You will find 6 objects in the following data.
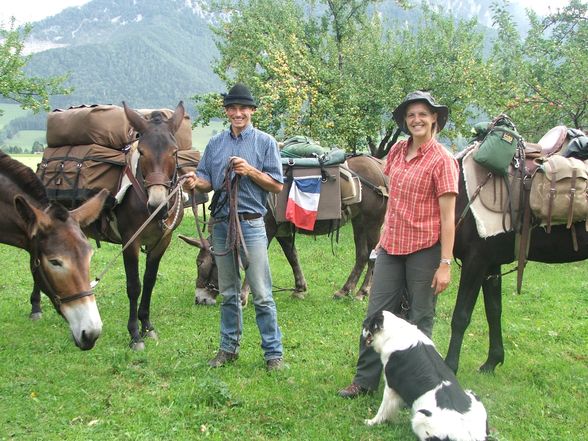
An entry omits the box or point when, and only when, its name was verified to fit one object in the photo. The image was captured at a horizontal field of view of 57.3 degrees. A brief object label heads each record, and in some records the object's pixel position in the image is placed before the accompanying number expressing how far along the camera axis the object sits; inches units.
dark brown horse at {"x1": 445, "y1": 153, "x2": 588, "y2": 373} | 173.8
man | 179.9
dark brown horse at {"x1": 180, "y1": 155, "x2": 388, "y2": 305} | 300.4
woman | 144.9
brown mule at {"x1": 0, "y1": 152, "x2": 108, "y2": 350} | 144.5
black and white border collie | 122.0
